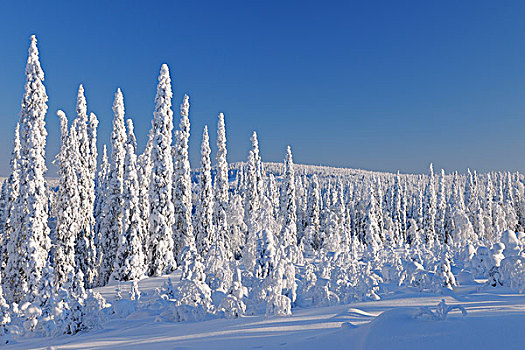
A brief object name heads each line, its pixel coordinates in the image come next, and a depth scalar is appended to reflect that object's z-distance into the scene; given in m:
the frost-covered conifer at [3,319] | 10.26
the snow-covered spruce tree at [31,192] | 18.83
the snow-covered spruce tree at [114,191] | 26.22
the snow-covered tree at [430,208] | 61.22
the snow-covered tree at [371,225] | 40.59
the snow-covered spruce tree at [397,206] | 72.44
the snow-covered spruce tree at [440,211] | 62.34
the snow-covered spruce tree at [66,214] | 22.94
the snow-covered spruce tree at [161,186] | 25.11
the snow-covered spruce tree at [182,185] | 29.91
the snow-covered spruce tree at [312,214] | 49.00
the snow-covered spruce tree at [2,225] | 24.02
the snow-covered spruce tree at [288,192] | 39.53
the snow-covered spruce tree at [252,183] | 40.34
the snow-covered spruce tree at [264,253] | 12.67
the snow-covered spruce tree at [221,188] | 34.03
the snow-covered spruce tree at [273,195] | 59.94
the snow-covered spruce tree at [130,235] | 23.36
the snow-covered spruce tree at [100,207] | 29.22
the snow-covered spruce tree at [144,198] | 26.33
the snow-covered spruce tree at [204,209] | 30.75
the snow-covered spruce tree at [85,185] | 25.09
